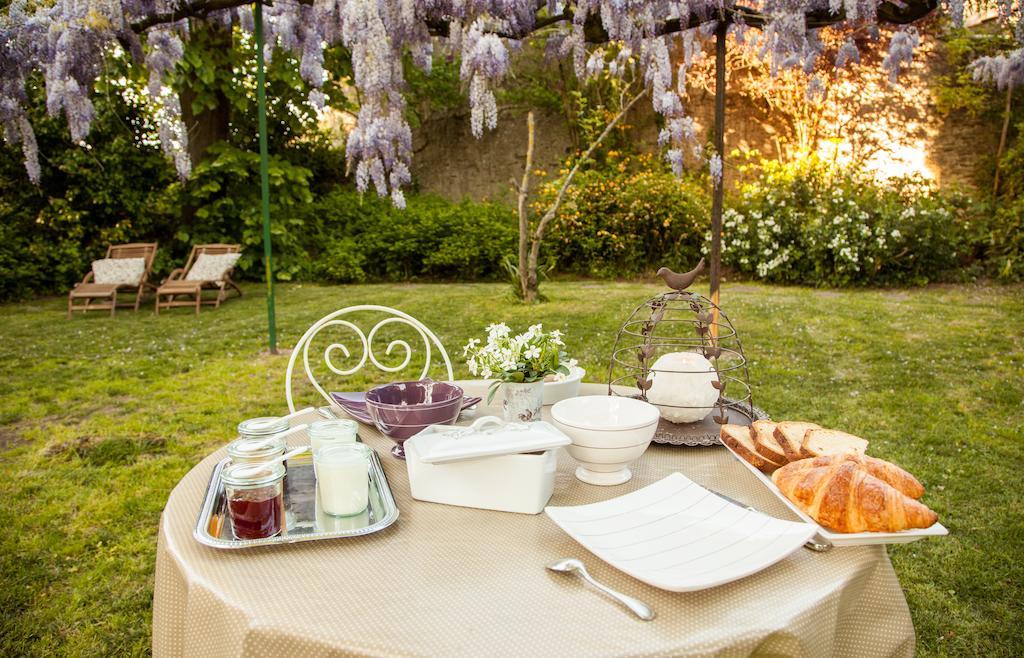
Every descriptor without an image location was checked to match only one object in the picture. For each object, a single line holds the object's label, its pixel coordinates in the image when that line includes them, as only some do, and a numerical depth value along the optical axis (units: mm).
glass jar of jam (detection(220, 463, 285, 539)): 956
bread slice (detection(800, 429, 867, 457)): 1147
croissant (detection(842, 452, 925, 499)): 1032
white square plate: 850
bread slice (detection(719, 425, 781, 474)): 1178
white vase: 1344
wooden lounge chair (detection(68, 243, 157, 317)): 7160
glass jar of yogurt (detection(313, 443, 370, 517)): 1033
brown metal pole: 2762
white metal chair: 1710
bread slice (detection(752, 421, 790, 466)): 1167
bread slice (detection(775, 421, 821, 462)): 1157
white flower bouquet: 1333
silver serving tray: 957
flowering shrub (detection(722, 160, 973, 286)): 7348
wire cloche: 1333
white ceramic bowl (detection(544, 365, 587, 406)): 1562
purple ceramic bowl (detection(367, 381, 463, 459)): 1257
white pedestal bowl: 1111
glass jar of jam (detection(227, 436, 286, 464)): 1006
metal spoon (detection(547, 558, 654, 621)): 781
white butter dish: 1033
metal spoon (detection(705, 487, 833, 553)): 938
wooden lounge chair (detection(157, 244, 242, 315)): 7316
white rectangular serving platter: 916
